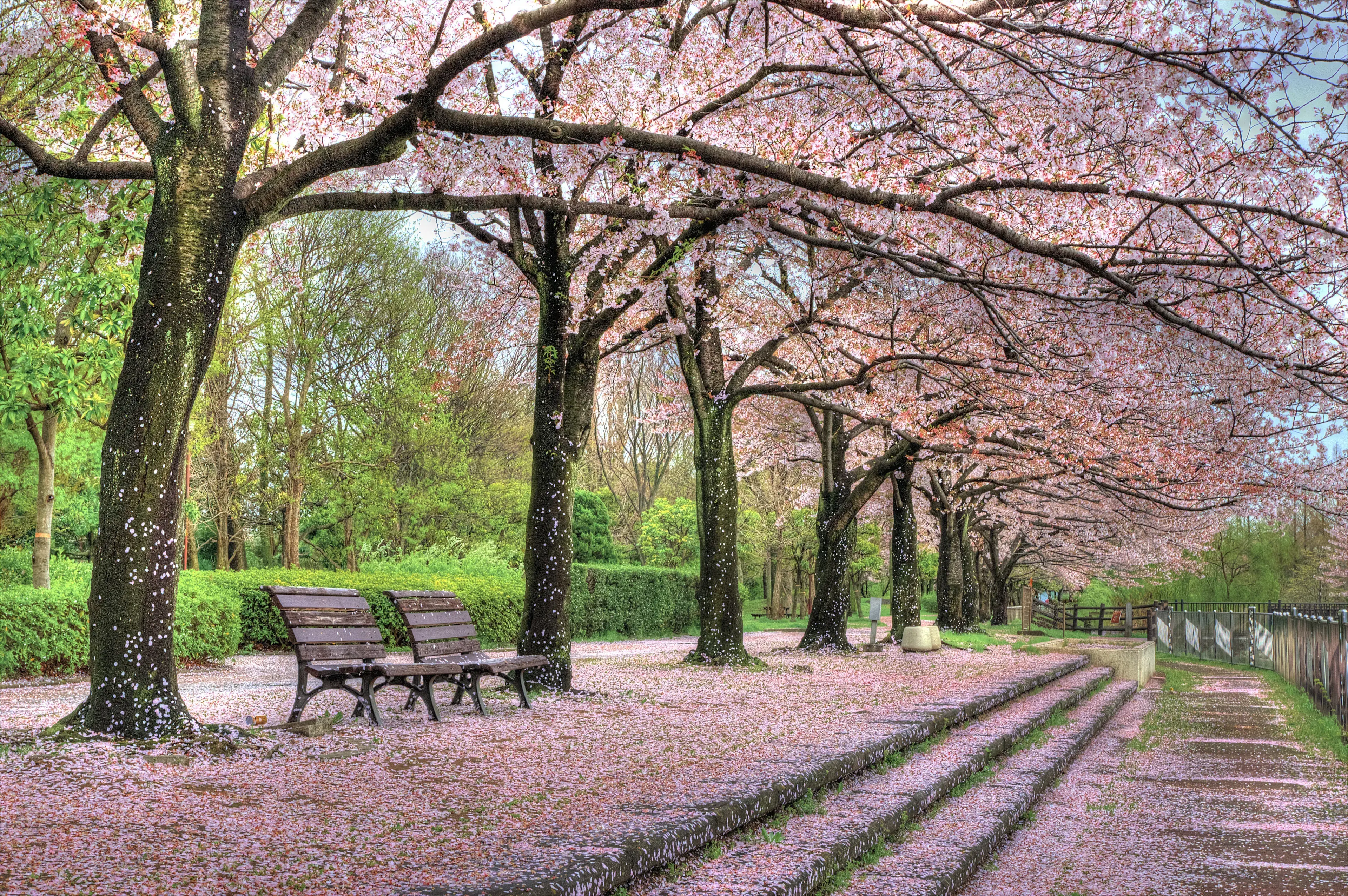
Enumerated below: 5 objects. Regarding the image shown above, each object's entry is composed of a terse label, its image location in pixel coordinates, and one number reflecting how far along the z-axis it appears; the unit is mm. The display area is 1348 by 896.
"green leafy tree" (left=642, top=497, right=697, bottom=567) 36219
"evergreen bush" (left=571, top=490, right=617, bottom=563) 28031
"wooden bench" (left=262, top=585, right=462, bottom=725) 7238
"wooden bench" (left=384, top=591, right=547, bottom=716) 8344
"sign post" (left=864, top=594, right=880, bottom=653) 19933
